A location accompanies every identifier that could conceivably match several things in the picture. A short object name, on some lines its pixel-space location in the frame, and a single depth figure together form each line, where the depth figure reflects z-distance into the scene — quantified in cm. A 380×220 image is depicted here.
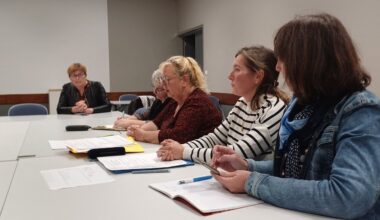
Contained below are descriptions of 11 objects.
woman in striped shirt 160
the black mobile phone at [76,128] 280
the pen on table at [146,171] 152
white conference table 104
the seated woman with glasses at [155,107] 287
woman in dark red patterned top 216
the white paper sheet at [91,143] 202
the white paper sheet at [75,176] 138
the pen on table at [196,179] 131
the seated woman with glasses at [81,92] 435
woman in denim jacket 93
